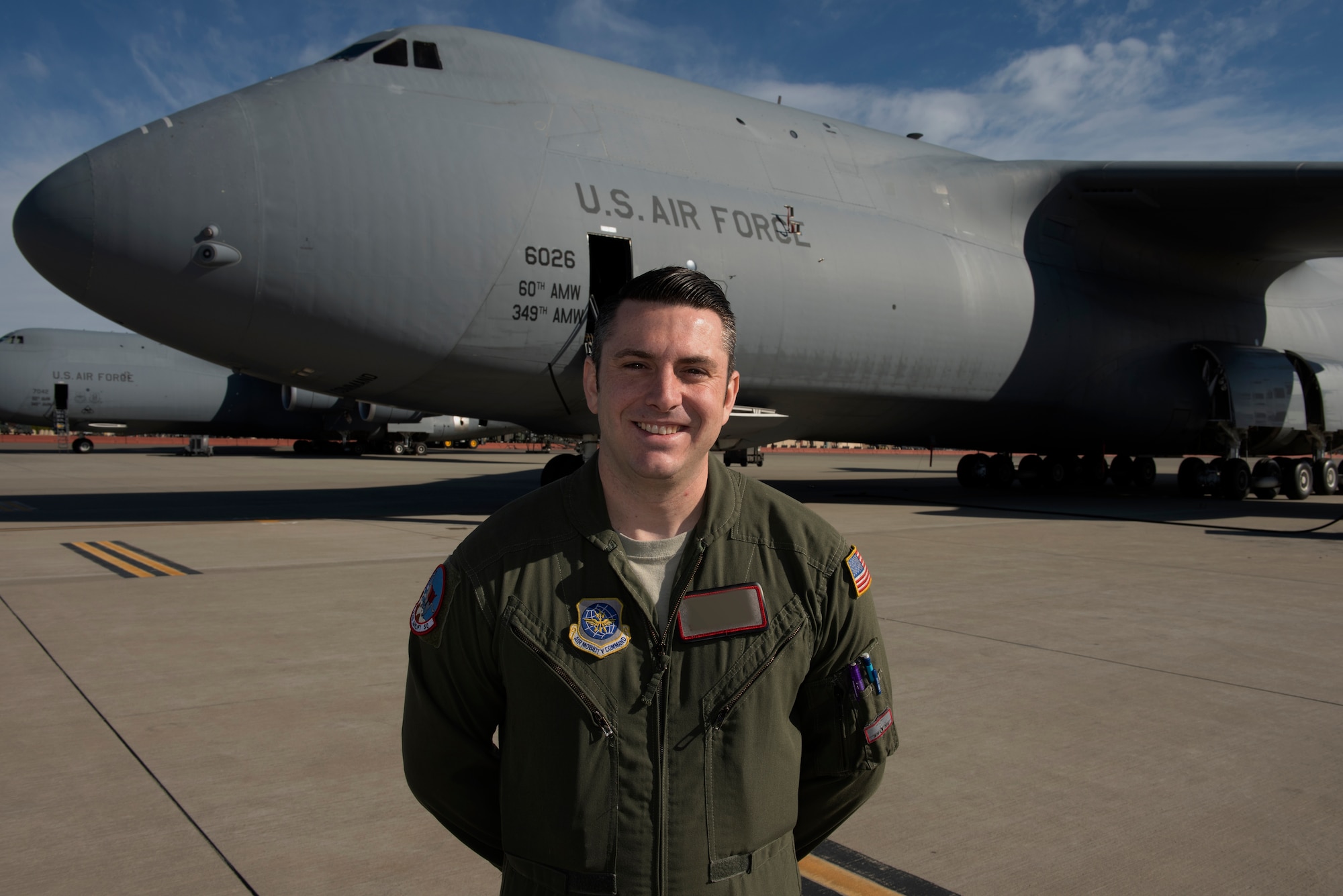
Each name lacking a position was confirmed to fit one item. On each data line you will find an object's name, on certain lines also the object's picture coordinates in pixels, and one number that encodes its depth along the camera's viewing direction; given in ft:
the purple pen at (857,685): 5.60
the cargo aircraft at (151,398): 101.60
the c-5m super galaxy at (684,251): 26.81
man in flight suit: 5.26
